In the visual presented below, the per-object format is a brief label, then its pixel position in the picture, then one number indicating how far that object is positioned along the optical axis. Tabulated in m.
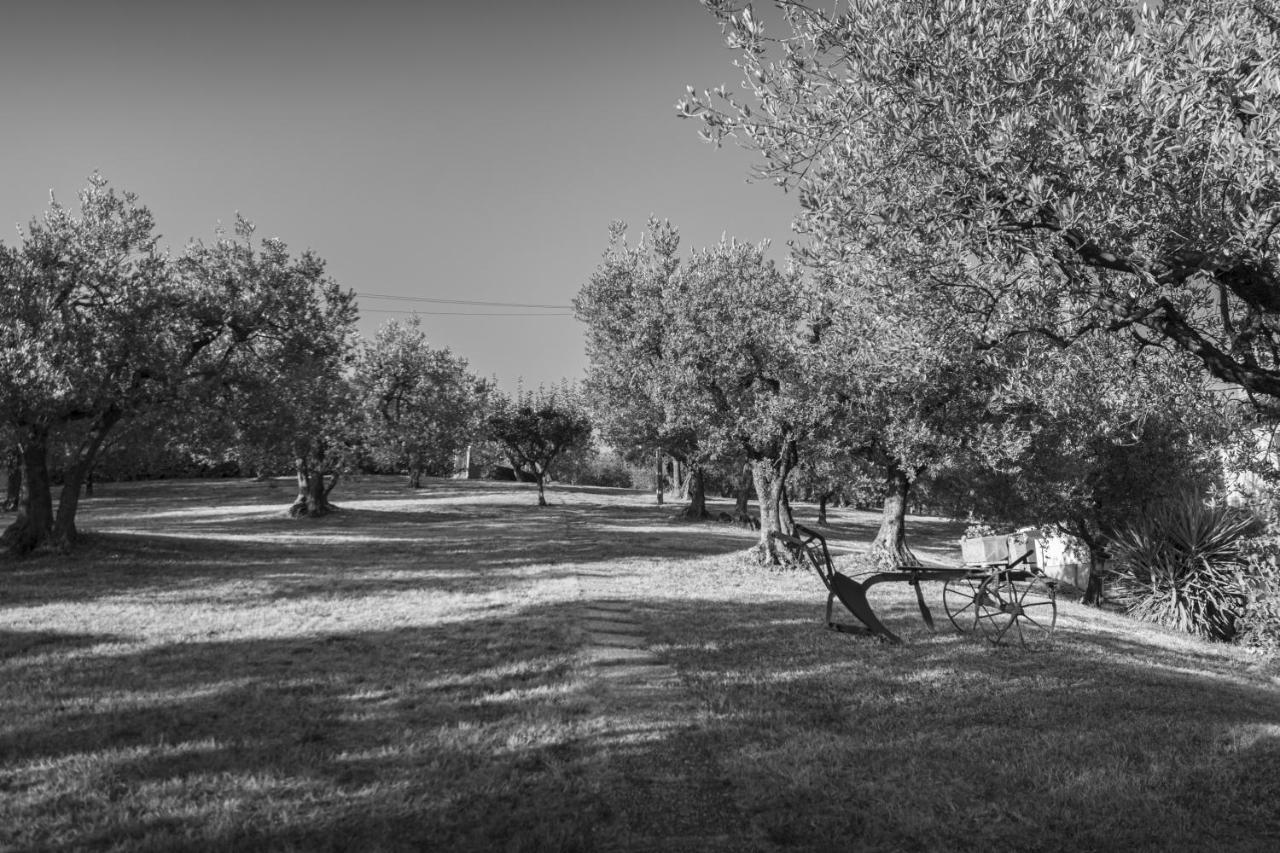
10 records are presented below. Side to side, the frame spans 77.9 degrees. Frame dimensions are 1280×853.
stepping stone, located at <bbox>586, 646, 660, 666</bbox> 10.40
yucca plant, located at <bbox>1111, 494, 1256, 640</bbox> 18.89
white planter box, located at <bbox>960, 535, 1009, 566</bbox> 18.06
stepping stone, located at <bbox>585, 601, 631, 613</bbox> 14.86
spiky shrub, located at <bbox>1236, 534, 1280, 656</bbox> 16.56
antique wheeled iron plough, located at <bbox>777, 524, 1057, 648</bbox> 10.63
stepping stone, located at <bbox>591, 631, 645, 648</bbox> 11.61
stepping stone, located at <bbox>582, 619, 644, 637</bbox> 12.71
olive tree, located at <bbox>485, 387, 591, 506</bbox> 55.38
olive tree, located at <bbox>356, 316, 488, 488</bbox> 47.50
